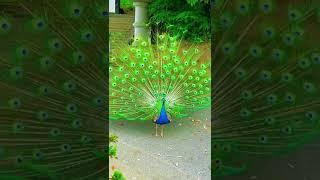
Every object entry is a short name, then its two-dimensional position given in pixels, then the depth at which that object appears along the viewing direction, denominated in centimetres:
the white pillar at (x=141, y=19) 841
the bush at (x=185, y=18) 724
